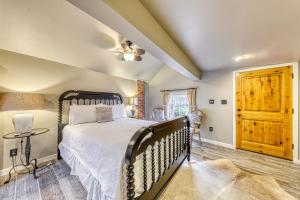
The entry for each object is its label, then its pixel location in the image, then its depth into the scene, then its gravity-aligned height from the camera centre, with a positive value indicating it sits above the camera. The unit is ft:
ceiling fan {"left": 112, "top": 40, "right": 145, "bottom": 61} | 8.75 +3.18
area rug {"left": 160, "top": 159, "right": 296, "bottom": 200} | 5.67 -4.03
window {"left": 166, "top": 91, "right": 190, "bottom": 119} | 14.92 -0.42
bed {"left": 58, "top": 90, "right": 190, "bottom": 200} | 4.00 -2.24
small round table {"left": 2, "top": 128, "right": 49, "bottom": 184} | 6.87 -2.67
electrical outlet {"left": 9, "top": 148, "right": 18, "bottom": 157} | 7.61 -3.06
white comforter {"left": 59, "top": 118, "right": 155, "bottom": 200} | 4.26 -2.23
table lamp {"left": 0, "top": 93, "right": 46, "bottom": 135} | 7.01 -0.33
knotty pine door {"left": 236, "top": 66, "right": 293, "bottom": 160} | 9.44 -0.74
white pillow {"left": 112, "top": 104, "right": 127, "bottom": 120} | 11.94 -1.04
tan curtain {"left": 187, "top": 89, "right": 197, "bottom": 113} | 13.84 +0.29
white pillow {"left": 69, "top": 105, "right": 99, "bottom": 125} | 9.30 -1.04
